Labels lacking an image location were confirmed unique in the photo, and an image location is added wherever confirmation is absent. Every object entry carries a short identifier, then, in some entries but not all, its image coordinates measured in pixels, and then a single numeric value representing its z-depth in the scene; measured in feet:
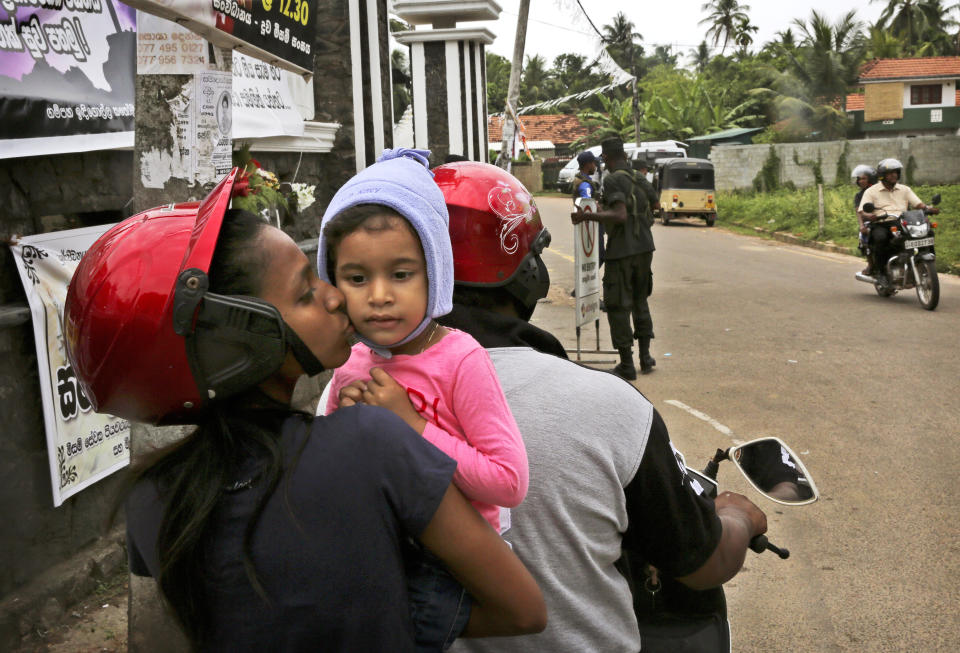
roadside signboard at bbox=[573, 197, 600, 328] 27.43
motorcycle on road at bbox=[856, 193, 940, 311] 35.94
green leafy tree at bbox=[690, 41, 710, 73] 266.16
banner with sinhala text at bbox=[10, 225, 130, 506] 13.34
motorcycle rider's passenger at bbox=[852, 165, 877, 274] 43.88
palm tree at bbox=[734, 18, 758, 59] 233.14
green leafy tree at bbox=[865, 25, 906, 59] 178.29
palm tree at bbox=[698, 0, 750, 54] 232.73
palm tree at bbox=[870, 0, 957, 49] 209.87
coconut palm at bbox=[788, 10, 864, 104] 154.92
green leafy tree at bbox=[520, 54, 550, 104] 248.11
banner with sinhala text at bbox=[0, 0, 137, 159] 12.72
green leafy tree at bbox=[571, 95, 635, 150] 150.82
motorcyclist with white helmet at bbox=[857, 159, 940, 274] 38.14
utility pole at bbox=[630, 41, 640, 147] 123.34
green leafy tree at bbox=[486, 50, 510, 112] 215.92
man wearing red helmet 5.56
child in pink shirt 4.98
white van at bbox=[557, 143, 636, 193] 115.75
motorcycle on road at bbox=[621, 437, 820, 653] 6.43
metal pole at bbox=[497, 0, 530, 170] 48.01
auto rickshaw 81.92
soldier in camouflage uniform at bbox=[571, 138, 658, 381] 26.45
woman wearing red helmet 3.97
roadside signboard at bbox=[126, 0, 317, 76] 8.43
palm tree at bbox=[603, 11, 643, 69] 228.63
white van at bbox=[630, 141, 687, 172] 110.42
